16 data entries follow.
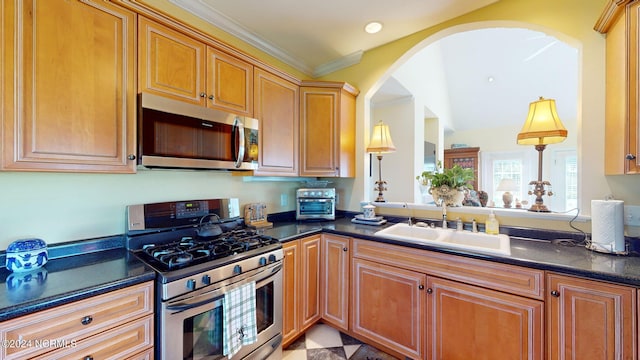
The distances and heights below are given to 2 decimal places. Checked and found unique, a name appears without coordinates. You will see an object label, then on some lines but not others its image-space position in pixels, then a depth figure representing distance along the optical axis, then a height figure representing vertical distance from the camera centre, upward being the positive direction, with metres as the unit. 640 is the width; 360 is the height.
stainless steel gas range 1.16 -0.48
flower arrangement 2.04 +0.01
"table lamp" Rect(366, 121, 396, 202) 2.47 +0.39
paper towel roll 1.35 -0.26
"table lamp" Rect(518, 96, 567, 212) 1.69 +0.34
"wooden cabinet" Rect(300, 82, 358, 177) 2.42 +0.50
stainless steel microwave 1.39 +0.28
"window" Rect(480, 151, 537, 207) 5.90 +0.23
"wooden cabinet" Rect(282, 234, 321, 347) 1.84 -0.84
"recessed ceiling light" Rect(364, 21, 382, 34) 2.11 +1.34
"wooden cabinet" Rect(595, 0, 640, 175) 1.22 +0.50
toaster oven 2.44 -0.25
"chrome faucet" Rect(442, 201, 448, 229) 2.06 -0.31
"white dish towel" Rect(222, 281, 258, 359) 1.33 -0.78
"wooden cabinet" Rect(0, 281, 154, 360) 0.85 -0.58
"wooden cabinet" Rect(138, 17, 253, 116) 1.43 +0.72
